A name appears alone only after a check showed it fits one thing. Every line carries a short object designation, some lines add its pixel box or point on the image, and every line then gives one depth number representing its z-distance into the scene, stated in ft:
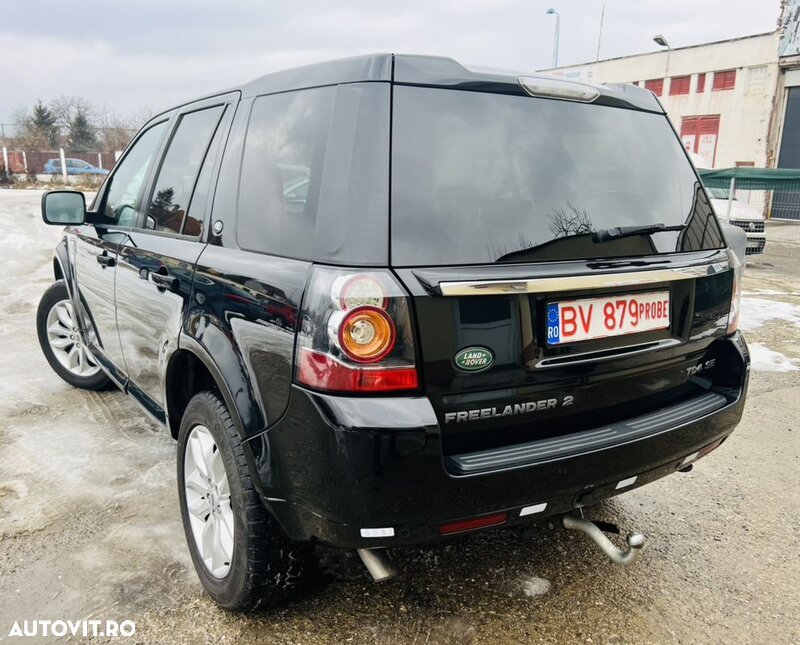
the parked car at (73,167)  81.82
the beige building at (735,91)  84.17
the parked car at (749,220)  40.37
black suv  5.33
